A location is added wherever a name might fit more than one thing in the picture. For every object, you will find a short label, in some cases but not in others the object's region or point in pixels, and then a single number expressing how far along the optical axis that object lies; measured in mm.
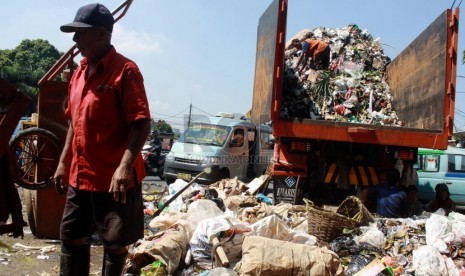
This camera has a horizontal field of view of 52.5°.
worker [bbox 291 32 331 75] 8438
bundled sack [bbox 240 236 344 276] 3615
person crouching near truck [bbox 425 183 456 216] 7173
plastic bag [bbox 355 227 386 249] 4769
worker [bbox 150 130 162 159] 14593
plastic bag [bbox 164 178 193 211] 6484
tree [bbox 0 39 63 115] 28438
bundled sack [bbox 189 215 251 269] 4188
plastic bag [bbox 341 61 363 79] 8734
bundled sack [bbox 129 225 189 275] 4021
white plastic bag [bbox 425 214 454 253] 4589
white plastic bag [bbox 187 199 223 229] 5035
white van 11320
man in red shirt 2568
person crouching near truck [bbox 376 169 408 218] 6172
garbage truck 6160
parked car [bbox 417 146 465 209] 10188
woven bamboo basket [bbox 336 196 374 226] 5422
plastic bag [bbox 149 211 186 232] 4988
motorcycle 14398
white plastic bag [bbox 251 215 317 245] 4375
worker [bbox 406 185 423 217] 6727
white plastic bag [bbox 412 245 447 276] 4164
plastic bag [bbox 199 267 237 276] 3616
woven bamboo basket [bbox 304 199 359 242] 4906
